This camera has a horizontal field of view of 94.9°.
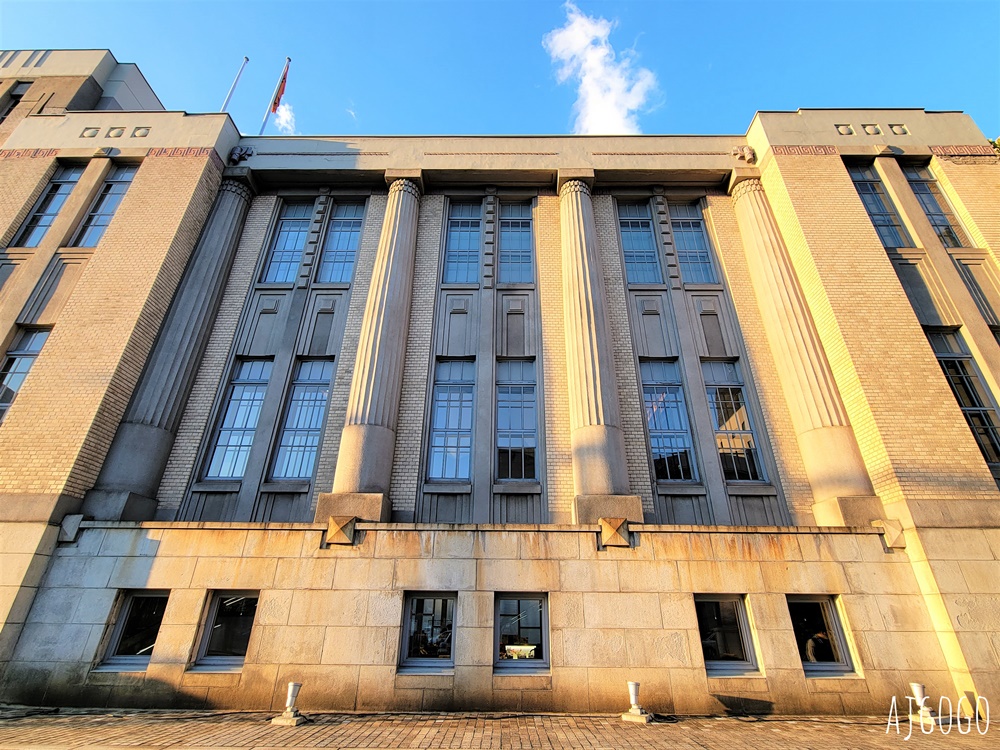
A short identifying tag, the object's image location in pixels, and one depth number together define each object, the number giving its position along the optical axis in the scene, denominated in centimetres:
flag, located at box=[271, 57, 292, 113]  1773
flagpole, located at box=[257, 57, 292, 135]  1683
